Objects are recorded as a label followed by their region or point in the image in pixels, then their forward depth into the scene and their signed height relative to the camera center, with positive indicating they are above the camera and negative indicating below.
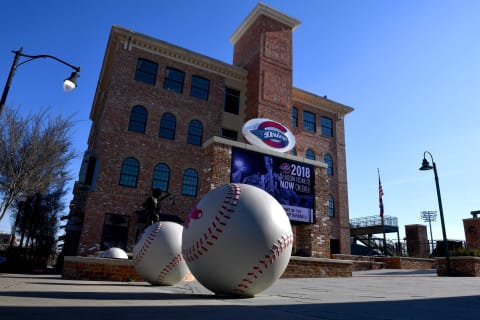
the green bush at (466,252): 15.41 +0.90
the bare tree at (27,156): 14.95 +4.08
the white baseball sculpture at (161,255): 7.36 -0.07
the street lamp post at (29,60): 9.02 +5.02
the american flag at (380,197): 31.78 +6.64
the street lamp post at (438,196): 15.03 +3.58
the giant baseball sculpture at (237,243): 4.74 +0.21
